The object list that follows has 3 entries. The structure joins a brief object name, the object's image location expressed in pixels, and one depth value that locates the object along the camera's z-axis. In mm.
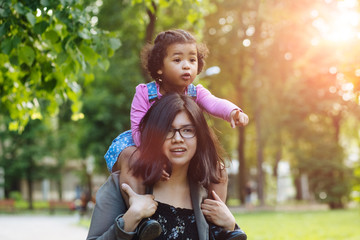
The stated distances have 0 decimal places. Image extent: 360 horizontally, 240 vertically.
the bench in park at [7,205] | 35125
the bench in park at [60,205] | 34812
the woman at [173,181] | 2541
